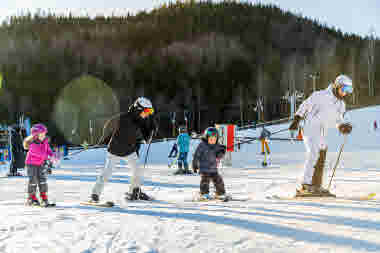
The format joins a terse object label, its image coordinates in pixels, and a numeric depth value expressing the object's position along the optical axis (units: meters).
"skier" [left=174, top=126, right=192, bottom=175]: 10.43
